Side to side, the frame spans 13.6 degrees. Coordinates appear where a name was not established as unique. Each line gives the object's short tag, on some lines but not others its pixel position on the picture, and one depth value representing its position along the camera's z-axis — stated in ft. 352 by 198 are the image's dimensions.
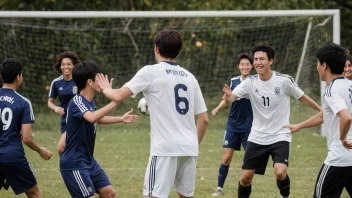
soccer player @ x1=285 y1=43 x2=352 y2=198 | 40.81
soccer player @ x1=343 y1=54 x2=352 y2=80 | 54.08
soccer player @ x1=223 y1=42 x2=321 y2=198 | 53.06
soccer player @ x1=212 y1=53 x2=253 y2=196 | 63.82
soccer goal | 104.27
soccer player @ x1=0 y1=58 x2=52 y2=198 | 46.52
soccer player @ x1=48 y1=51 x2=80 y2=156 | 64.54
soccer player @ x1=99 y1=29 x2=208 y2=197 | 39.52
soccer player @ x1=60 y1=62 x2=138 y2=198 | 42.73
